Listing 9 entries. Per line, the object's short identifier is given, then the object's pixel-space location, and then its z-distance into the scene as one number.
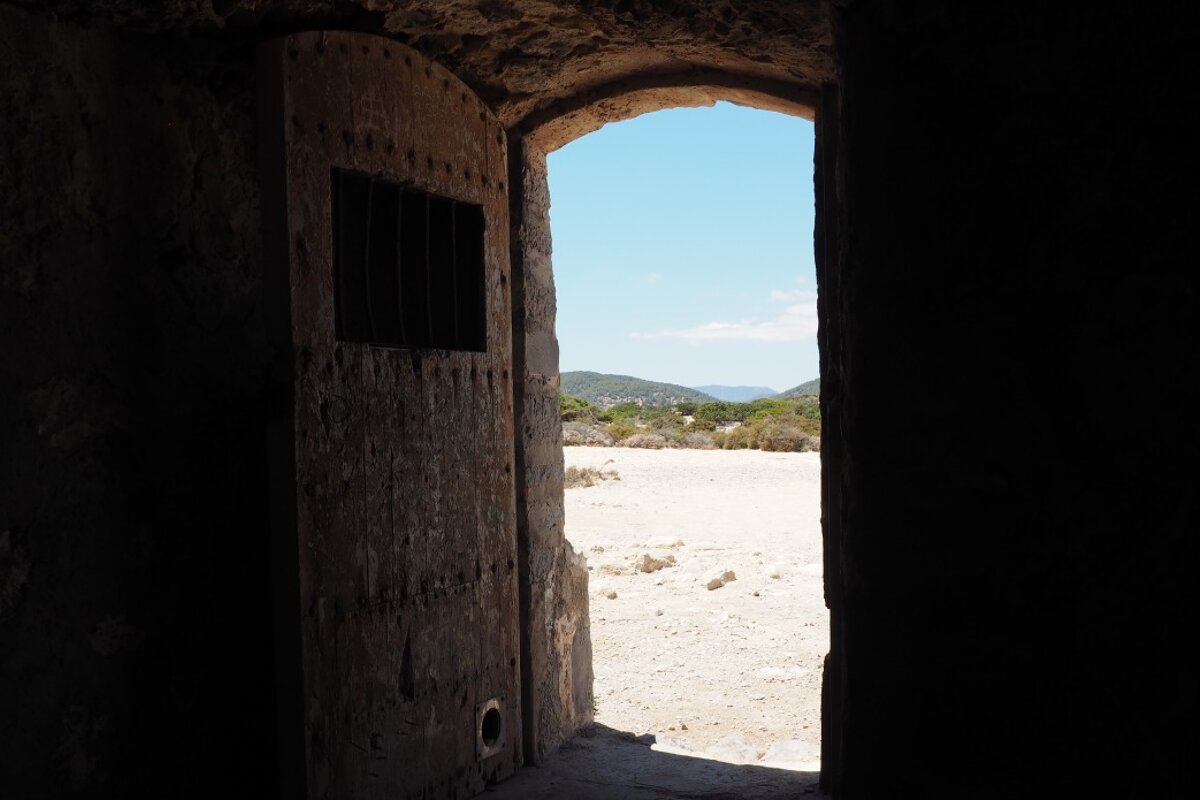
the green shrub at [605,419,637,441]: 20.20
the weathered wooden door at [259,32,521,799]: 2.73
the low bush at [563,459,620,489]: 12.60
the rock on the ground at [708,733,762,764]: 3.94
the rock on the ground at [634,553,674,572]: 7.62
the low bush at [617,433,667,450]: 18.79
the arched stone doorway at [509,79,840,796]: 3.70
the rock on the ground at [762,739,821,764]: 3.97
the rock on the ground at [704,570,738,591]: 7.02
